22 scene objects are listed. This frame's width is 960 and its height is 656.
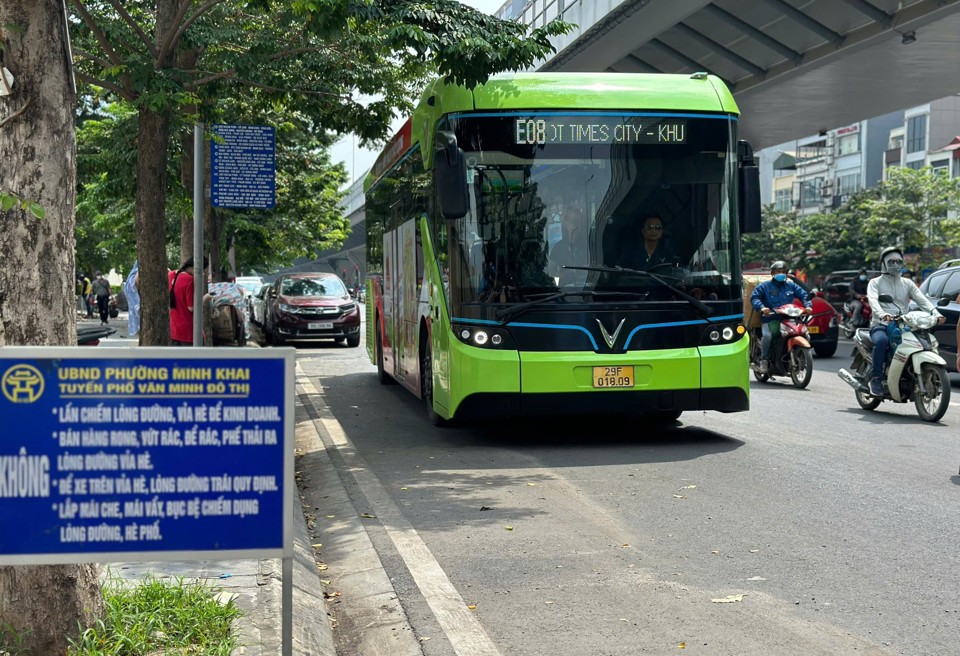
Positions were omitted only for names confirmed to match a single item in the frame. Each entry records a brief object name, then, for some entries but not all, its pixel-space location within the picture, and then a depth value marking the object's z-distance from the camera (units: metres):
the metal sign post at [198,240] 11.81
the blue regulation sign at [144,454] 3.53
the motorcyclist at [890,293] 12.12
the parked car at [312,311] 27.97
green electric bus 9.57
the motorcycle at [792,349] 15.53
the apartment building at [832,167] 78.44
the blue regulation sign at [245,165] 15.01
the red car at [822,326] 22.44
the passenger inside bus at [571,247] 9.61
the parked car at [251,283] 39.01
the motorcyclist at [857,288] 23.41
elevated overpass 17.95
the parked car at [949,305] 16.48
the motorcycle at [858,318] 21.98
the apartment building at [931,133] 68.06
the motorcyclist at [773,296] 15.68
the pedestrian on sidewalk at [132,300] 20.95
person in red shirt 14.68
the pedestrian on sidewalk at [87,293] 45.73
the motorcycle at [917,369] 11.66
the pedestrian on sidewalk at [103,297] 39.16
